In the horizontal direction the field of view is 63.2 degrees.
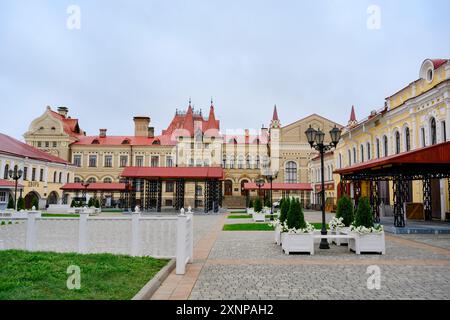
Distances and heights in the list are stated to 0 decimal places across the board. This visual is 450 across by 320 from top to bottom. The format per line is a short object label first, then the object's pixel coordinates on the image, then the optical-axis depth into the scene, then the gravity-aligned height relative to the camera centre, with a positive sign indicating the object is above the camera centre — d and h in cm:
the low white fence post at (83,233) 838 -98
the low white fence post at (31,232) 853 -98
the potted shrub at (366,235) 1021 -122
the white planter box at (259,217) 2364 -169
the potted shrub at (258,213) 2364 -146
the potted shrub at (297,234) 1014 -120
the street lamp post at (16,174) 2350 +108
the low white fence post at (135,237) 826 -105
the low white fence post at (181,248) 733 -115
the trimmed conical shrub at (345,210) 1236 -64
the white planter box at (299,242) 1012 -142
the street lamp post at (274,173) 4594 +237
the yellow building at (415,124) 1959 +429
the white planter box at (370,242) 1020 -142
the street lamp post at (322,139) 1145 +171
